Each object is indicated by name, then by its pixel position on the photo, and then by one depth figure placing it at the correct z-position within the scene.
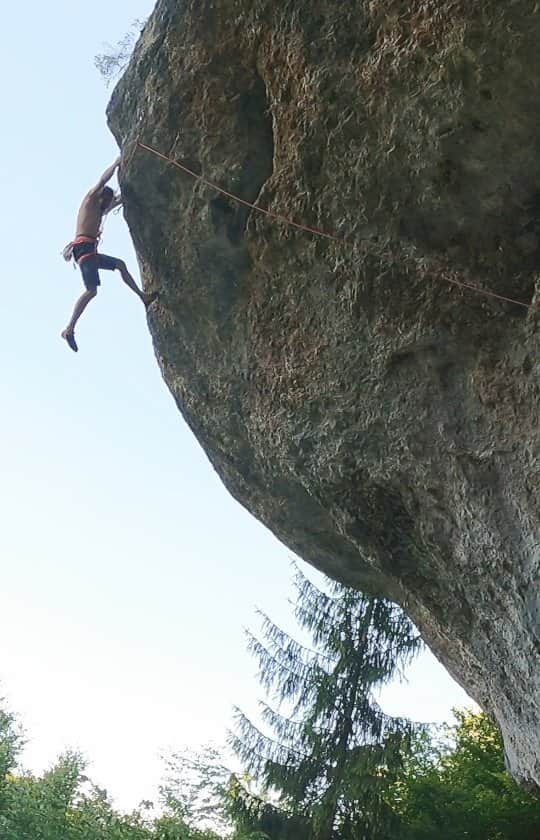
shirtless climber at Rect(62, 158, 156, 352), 6.98
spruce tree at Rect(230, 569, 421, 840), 11.67
